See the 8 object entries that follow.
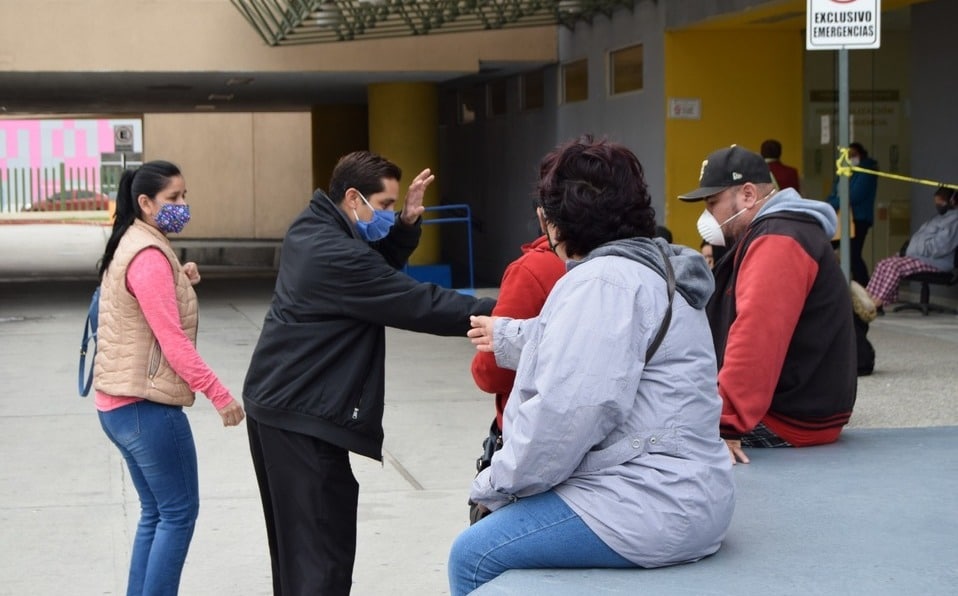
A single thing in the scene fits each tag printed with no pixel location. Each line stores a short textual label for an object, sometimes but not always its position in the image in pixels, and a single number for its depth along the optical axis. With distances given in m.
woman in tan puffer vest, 4.85
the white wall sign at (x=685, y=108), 15.79
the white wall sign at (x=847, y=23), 7.71
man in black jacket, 4.44
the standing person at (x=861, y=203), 15.34
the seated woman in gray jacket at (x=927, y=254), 13.96
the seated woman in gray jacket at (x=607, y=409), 3.17
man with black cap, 4.59
